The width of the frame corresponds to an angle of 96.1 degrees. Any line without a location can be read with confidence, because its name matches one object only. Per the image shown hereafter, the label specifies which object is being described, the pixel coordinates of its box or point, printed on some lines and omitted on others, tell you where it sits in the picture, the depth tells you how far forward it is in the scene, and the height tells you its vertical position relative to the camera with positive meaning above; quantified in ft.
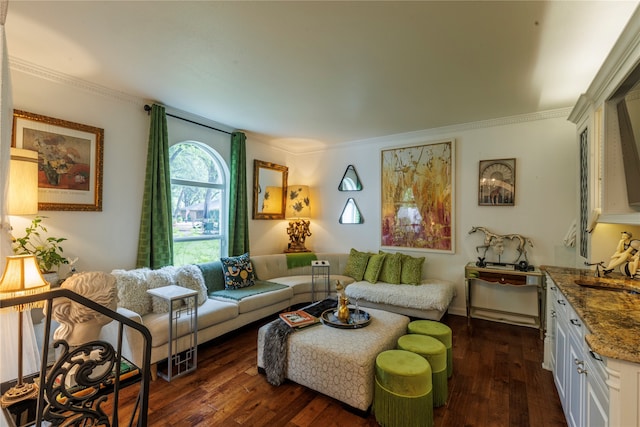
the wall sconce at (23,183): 6.84 +0.78
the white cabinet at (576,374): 4.16 -2.79
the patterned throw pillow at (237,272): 12.03 -2.45
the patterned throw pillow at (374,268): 13.57 -2.51
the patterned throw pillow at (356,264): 14.28 -2.47
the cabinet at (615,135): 5.82 +1.98
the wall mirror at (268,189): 15.44 +1.49
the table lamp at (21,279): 4.74 -1.09
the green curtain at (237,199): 14.02 +0.79
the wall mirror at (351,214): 16.16 +0.09
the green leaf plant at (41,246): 7.72 -0.90
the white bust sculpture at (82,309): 5.11 -1.68
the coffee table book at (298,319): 8.23 -3.08
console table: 10.99 -3.31
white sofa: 8.15 -3.17
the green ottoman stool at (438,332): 8.09 -3.31
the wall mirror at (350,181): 16.15 +1.98
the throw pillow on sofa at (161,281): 8.93 -2.18
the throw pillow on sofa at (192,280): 9.97 -2.29
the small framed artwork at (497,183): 12.22 +1.46
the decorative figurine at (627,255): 6.72 -0.91
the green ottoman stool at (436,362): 7.00 -3.60
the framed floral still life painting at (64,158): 8.25 +1.76
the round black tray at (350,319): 8.14 -3.10
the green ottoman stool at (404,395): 5.97 -3.79
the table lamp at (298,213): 16.99 +0.14
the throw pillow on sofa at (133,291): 8.45 -2.30
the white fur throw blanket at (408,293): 11.37 -3.26
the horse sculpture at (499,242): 11.88 -1.09
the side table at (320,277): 13.19 -3.06
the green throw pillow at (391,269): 13.23 -2.48
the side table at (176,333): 8.05 -3.48
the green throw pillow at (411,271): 12.85 -2.48
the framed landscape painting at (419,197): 13.50 +0.94
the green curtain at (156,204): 10.60 +0.40
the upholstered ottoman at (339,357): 6.62 -3.48
